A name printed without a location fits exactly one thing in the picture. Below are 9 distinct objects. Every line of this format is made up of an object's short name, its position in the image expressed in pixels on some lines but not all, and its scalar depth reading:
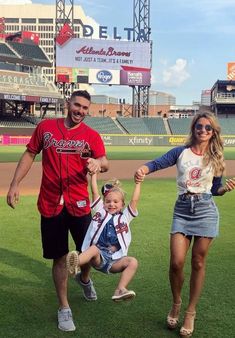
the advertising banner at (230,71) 82.50
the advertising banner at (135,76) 66.31
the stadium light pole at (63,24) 68.91
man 4.57
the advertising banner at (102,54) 64.44
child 4.41
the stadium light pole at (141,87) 70.12
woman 4.35
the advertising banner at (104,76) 65.19
